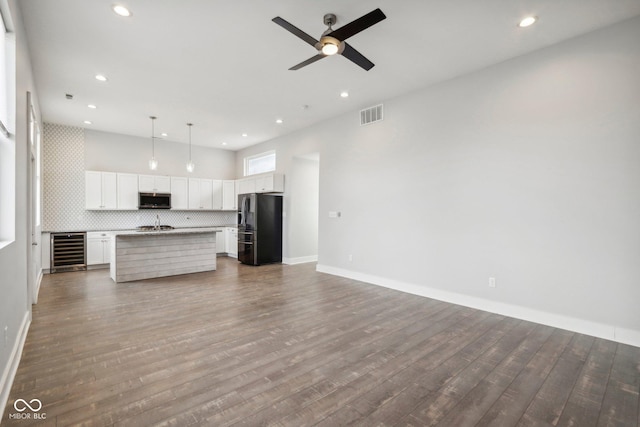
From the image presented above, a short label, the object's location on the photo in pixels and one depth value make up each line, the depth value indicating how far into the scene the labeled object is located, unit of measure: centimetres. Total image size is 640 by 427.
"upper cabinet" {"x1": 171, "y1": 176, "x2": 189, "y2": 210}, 763
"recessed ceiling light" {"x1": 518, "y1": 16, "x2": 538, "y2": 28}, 285
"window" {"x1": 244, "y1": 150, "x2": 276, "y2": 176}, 779
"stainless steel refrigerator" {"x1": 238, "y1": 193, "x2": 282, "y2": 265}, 681
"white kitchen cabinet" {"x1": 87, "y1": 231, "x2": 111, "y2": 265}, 632
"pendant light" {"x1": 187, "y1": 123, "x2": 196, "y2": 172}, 619
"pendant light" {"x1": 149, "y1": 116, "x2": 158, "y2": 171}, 735
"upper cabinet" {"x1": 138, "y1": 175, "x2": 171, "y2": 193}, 714
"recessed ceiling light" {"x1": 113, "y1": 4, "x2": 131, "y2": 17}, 268
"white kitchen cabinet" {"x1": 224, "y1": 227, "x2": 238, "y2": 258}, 807
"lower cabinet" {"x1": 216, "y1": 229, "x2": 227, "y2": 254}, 835
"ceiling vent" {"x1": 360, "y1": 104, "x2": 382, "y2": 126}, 511
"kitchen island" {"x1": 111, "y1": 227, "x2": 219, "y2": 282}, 511
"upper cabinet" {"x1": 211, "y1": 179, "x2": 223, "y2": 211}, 836
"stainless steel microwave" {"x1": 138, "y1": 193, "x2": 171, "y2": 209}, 707
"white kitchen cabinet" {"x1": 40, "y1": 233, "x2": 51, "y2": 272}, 580
